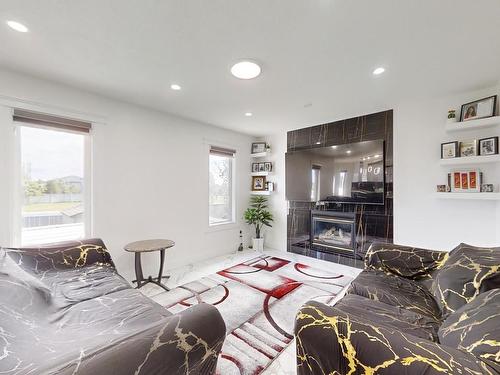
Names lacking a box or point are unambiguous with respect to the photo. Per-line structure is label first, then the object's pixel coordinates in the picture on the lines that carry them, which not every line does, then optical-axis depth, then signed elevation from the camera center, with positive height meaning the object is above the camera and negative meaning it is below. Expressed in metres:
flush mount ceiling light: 2.01 +1.13
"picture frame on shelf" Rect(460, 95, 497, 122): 2.35 +0.90
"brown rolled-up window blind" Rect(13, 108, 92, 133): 2.21 +0.72
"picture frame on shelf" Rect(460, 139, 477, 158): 2.48 +0.48
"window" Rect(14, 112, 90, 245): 2.29 +0.06
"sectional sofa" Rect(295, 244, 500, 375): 0.82 -0.64
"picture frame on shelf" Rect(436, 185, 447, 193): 2.67 +0.01
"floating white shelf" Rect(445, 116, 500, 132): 2.30 +0.72
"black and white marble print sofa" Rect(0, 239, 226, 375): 0.75 -0.70
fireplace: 3.56 -0.71
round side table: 2.61 -0.72
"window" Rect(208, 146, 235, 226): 4.07 +0.05
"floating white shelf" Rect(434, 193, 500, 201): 2.29 -0.07
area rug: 1.68 -1.23
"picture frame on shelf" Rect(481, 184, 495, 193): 2.37 +0.02
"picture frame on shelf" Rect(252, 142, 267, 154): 4.55 +0.87
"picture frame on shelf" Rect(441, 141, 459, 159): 2.58 +0.47
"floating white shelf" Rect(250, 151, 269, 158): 4.47 +0.70
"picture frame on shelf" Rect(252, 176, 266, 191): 4.60 +0.12
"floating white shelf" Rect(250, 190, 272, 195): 4.45 -0.06
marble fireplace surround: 3.17 -0.27
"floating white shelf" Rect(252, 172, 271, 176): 4.50 +0.32
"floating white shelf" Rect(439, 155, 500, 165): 2.32 +0.33
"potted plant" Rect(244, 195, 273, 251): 4.34 -0.56
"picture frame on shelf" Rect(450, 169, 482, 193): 2.45 +0.10
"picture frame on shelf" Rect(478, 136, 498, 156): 2.35 +0.48
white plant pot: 4.37 -1.09
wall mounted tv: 3.23 +0.26
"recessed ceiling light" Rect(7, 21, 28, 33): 1.53 +1.14
